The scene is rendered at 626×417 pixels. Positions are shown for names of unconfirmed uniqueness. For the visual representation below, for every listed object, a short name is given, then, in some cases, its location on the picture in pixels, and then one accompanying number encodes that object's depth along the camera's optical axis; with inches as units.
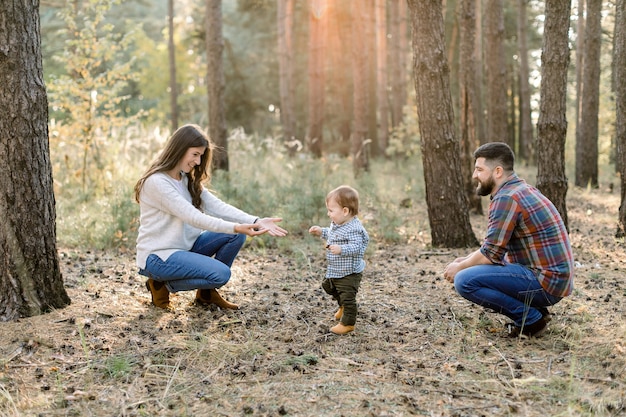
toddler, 182.2
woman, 199.2
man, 172.7
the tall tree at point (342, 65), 982.4
